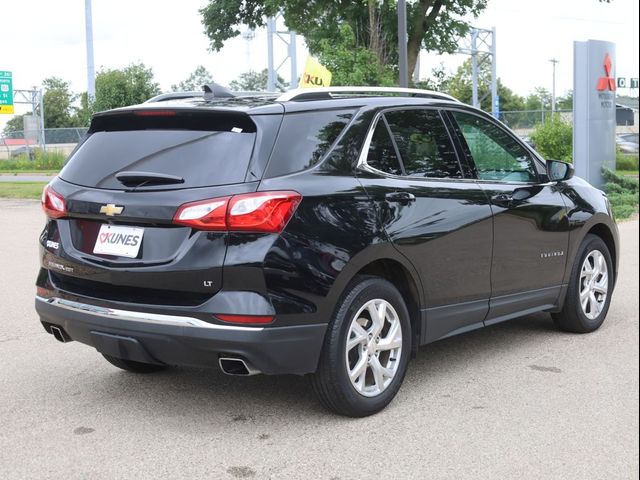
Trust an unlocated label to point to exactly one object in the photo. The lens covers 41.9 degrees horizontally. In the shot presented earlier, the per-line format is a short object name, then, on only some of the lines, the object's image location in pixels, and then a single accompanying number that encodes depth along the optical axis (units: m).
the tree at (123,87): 24.09
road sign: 32.19
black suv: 3.95
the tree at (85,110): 24.45
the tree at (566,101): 69.31
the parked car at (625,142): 24.22
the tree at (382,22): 19.06
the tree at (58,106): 82.69
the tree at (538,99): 92.50
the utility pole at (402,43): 13.44
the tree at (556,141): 20.62
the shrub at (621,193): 16.14
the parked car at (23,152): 41.87
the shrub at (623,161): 21.01
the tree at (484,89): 70.56
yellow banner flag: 14.41
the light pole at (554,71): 94.70
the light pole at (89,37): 27.33
